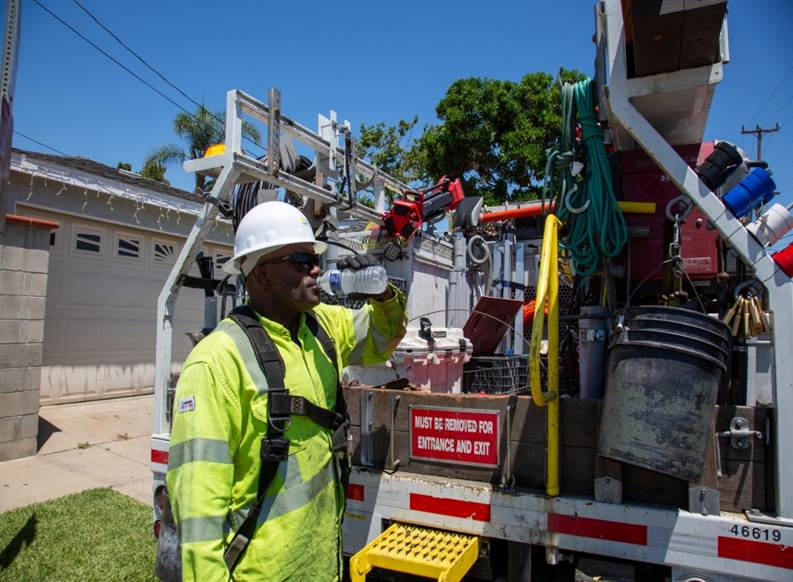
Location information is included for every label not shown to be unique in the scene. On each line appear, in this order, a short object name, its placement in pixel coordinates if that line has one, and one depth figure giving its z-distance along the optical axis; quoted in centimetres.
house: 855
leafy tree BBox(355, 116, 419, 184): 1909
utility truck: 195
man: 165
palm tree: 1641
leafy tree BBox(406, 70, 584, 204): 1464
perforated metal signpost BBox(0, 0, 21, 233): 238
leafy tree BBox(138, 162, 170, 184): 1861
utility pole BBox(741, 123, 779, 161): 2358
